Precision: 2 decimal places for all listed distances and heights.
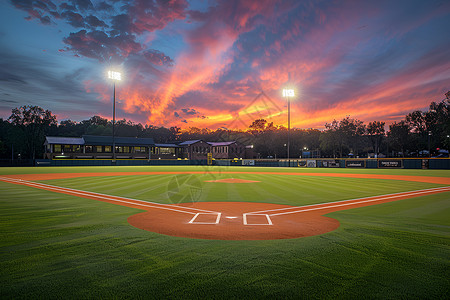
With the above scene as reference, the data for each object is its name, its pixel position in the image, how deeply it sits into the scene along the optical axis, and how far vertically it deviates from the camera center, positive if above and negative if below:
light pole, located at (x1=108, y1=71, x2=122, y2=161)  47.44 +15.09
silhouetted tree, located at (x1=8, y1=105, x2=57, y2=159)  76.44 +9.46
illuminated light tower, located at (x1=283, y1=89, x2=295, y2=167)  47.52 +11.82
